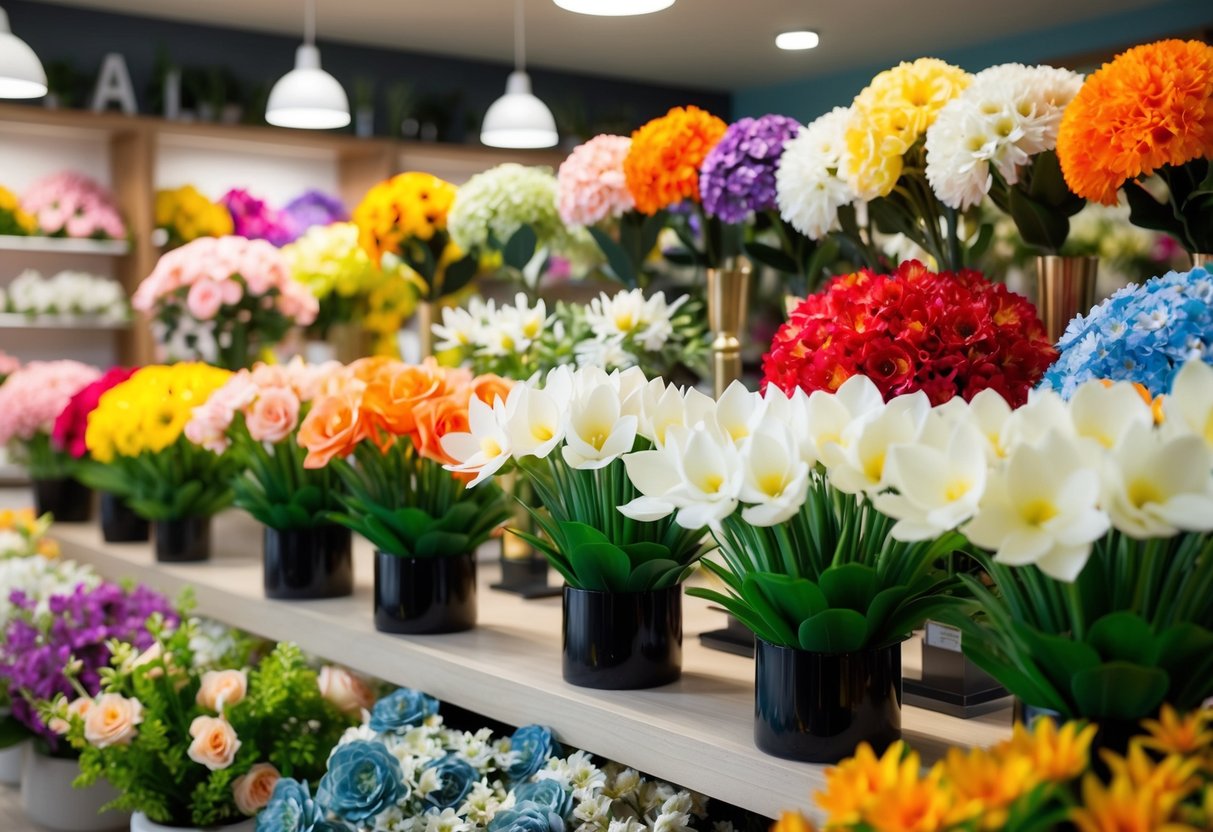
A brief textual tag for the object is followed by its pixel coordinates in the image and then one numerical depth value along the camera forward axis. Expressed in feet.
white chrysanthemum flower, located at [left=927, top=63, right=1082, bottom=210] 4.30
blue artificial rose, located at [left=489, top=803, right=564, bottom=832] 3.67
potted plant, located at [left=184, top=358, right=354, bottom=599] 5.80
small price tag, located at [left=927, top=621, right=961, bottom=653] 3.88
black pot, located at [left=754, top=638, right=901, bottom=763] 3.20
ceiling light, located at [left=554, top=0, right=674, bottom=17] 6.67
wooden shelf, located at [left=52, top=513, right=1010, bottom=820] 3.45
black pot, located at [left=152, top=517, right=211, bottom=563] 7.13
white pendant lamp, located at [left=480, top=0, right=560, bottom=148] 12.17
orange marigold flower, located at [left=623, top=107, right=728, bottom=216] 5.87
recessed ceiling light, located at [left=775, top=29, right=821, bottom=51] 13.20
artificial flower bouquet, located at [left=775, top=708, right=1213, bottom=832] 2.15
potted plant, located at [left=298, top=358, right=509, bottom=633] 4.90
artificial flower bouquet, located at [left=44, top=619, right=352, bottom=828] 4.58
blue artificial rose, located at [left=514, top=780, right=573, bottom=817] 3.77
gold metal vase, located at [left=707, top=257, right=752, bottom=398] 5.93
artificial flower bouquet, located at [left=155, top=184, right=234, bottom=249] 17.48
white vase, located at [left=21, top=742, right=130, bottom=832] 5.33
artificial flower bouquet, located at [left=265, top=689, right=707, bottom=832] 3.74
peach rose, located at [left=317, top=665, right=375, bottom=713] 5.19
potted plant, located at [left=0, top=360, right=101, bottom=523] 8.61
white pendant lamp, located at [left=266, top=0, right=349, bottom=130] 10.61
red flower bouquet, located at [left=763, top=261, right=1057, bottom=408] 3.59
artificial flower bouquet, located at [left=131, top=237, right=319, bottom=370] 8.05
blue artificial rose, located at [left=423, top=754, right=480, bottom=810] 4.01
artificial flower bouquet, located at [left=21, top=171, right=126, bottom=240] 16.75
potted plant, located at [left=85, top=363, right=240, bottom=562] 6.95
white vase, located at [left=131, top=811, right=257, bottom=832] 4.59
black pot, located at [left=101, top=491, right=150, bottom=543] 7.86
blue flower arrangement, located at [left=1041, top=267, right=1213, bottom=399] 3.07
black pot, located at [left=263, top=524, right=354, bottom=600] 5.87
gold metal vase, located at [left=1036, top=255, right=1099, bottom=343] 4.66
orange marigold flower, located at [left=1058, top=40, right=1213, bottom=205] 3.79
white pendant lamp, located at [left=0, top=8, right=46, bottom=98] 8.74
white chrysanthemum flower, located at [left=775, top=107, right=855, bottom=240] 5.03
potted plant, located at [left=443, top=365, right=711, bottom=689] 3.69
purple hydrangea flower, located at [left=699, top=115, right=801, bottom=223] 5.51
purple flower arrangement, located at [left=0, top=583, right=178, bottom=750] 5.40
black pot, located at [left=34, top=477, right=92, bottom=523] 8.89
